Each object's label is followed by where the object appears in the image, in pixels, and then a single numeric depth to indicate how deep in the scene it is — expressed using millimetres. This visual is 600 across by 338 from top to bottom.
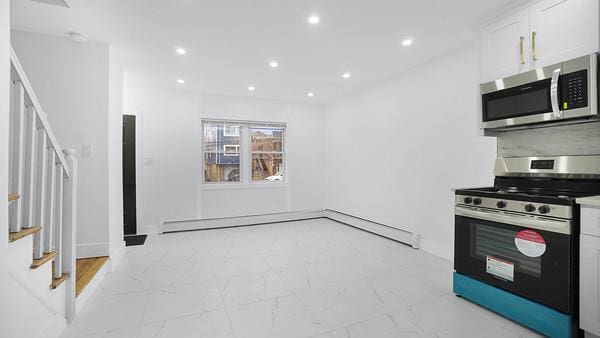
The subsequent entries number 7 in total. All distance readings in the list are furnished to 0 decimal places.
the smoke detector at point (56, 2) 2402
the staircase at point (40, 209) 1578
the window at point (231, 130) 5656
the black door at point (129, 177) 4789
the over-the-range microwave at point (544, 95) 1898
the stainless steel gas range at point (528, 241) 1784
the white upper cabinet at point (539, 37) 1918
